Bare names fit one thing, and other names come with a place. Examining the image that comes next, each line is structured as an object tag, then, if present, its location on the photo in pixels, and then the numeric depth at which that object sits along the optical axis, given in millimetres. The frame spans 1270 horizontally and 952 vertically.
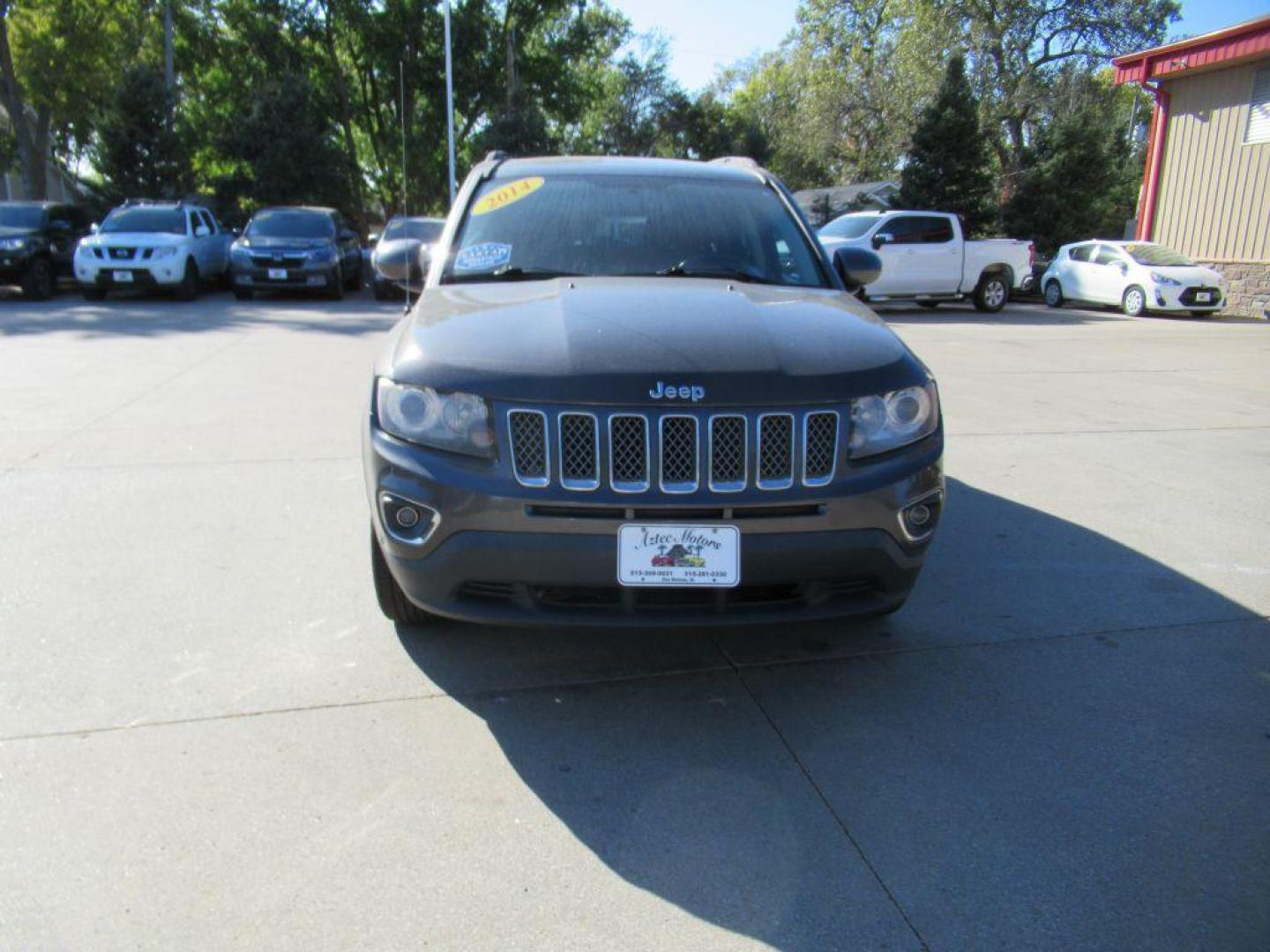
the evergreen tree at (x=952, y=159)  25234
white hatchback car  18453
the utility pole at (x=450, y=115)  24484
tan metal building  19578
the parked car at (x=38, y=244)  15164
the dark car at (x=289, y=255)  15914
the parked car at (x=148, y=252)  14836
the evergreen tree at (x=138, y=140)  24516
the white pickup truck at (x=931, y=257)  17688
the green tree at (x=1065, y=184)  27484
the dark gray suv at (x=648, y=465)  2697
